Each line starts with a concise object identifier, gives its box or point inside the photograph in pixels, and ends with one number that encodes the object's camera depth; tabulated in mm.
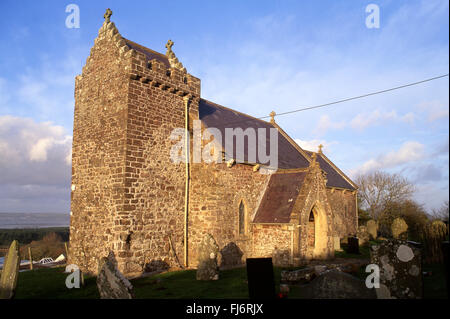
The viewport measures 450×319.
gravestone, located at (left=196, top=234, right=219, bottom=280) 13227
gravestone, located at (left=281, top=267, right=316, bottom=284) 11648
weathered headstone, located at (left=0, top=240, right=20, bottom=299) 9789
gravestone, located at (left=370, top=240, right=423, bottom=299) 7984
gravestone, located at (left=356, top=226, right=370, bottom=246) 26703
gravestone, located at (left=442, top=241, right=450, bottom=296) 8048
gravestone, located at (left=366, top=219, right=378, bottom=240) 34000
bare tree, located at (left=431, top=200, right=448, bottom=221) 40294
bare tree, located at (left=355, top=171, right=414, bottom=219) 47188
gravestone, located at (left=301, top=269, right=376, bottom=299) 8000
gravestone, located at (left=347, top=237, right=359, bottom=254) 21706
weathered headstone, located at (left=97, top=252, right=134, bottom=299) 8039
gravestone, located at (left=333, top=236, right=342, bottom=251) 22750
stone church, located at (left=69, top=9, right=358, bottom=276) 14492
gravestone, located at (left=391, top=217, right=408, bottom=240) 26322
